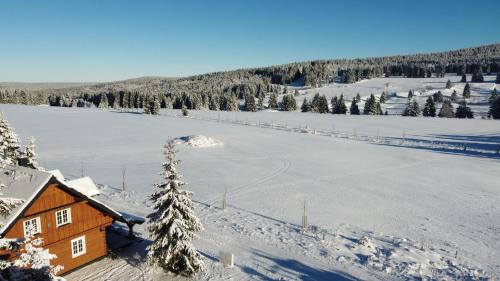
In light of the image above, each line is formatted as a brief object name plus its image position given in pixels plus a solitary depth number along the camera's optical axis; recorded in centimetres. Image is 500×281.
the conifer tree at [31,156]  2912
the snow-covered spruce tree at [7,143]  2946
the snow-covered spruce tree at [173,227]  1730
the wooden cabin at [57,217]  1655
